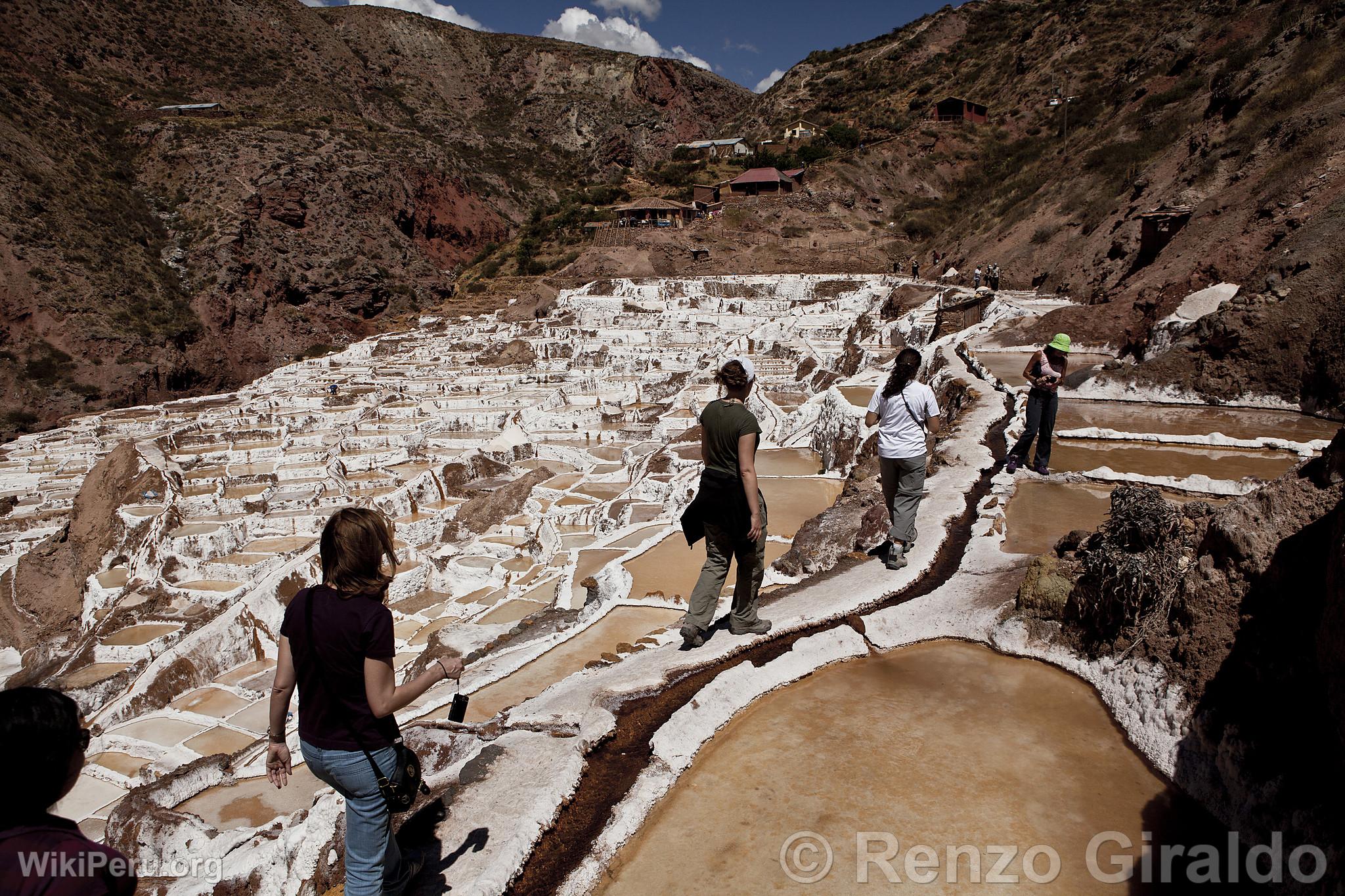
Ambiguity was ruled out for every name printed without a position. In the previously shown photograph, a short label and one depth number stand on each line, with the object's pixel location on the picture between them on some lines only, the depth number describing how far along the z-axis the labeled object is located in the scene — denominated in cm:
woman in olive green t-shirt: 335
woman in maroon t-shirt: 199
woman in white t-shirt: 435
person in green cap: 571
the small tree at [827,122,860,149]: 4772
